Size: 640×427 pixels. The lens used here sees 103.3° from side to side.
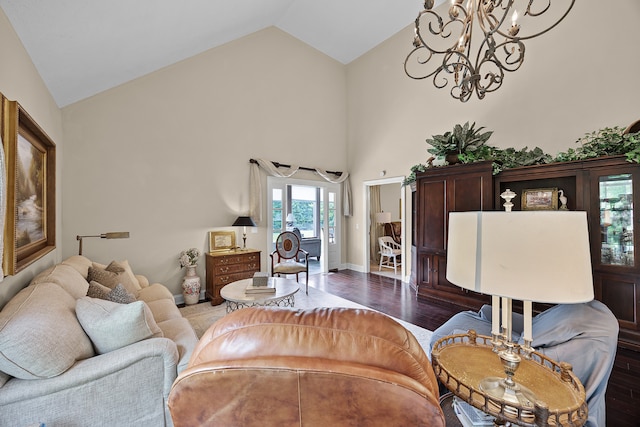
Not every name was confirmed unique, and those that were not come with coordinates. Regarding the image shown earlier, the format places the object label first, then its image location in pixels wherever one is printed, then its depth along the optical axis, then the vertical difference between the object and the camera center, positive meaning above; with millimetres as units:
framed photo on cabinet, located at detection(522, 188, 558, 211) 3111 +160
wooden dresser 3773 -821
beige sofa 1136 -742
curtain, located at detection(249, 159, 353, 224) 4570 +675
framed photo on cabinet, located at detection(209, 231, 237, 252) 4156 -419
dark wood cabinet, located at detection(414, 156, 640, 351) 2568 +78
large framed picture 1429 +209
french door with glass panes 5051 -40
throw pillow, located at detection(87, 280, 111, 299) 1982 -591
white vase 3693 -1034
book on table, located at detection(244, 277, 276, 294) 2669 -789
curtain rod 4625 +985
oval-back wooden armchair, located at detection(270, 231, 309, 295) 4504 -559
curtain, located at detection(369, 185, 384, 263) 7309 -355
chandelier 1827 +2570
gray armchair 1184 -689
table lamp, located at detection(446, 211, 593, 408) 815 -163
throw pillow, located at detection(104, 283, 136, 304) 1966 -621
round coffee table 2537 -835
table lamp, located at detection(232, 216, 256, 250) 4109 -107
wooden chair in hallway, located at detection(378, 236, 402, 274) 5688 -857
